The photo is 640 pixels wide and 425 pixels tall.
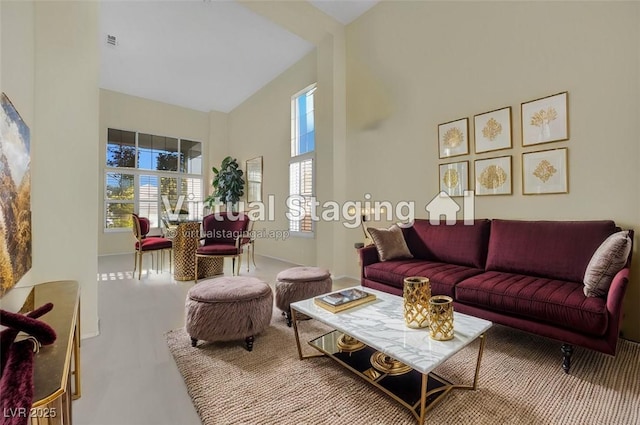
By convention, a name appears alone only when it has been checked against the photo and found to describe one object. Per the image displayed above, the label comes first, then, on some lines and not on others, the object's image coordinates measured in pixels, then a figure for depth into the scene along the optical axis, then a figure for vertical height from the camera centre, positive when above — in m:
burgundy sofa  1.70 -0.53
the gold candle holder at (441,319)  1.39 -0.54
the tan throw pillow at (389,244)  3.01 -0.35
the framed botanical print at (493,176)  2.75 +0.37
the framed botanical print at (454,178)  3.07 +0.39
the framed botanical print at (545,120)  2.41 +0.84
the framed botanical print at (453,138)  3.05 +0.84
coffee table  1.30 -0.65
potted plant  6.67 +0.74
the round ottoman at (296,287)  2.52 -0.68
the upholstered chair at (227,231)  4.12 -0.28
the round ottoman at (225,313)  1.99 -0.73
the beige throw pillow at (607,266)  1.77 -0.35
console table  0.76 -0.47
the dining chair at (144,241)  4.12 -0.42
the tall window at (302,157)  5.04 +1.05
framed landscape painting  1.32 +0.10
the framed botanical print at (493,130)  2.74 +0.84
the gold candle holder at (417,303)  1.52 -0.50
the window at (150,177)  6.34 +0.91
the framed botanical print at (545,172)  2.43 +0.36
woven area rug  1.40 -1.02
